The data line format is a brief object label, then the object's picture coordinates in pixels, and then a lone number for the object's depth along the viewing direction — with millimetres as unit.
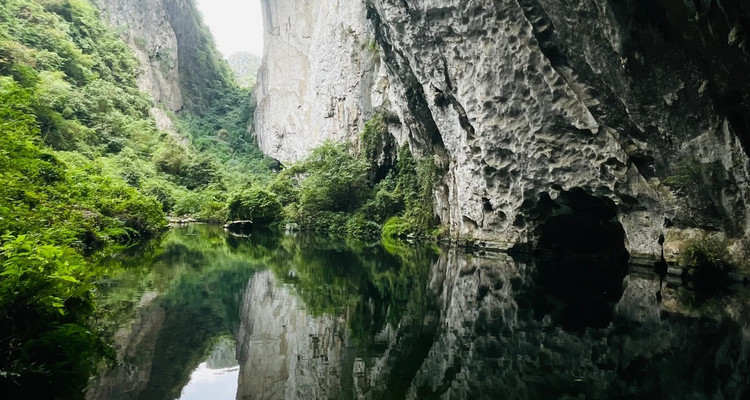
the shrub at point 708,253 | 12547
